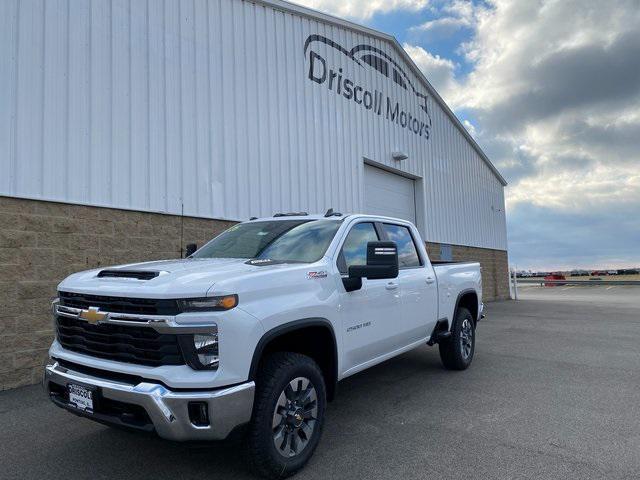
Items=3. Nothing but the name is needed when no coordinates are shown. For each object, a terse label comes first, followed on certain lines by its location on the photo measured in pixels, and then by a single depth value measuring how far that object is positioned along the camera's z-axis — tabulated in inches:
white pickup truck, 107.5
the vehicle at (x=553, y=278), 1594.5
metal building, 238.8
